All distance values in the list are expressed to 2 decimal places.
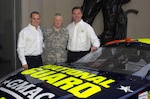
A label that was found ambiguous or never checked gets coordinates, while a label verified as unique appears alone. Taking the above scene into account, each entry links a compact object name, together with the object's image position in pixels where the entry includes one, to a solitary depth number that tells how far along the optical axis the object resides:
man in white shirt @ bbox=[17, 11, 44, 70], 4.71
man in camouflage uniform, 4.84
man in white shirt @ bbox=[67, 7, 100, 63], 5.09
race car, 3.04
